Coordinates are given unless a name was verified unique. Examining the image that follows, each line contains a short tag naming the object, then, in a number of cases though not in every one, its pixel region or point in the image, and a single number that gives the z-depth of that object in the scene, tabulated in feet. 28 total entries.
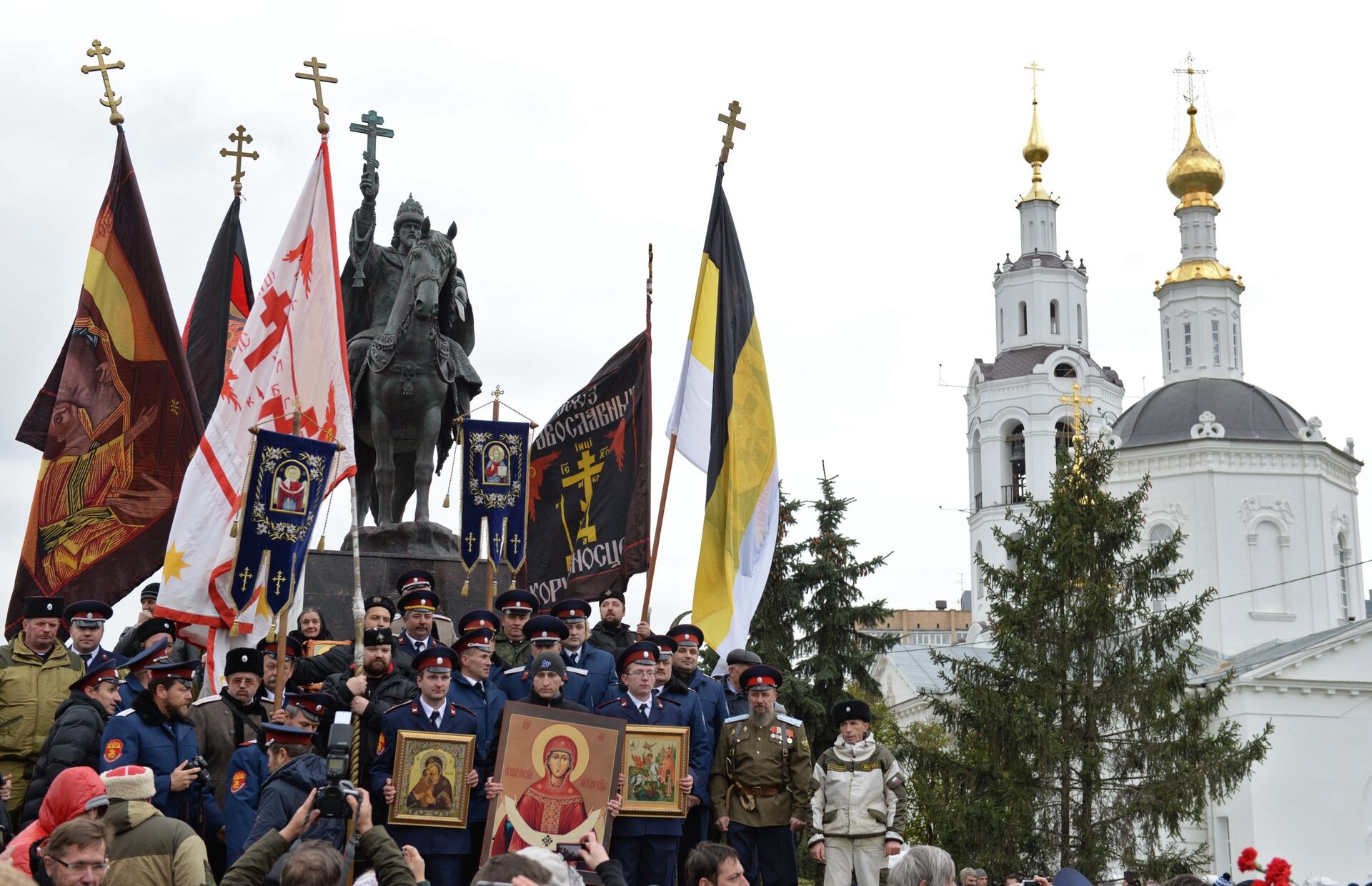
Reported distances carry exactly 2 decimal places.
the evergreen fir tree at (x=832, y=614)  101.34
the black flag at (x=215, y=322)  49.83
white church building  173.99
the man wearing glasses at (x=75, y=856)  19.30
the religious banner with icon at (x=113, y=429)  40.14
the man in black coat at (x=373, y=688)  29.68
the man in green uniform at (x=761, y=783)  35.88
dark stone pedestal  47.01
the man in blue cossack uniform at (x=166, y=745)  27.89
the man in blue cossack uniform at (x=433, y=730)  29.96
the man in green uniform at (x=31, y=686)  31.01
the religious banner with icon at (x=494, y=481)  43.80
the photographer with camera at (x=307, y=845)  21.89
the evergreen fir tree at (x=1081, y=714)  92.68
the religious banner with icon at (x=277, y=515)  34.35
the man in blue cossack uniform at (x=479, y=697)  30.89
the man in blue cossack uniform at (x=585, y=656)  35.53
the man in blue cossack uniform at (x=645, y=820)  33.12
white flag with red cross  35.65
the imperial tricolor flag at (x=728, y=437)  43.27
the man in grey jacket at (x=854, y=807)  35.91
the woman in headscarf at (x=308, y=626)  38.22
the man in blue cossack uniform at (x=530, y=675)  33.12
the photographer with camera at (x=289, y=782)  25.57
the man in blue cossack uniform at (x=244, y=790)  28.02
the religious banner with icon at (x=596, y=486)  46.80
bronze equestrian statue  49.34
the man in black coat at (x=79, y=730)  28.68
